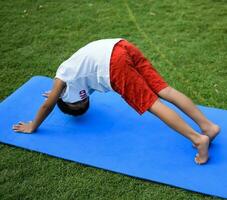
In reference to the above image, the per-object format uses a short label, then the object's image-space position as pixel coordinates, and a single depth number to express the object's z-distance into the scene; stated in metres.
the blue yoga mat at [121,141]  2.71
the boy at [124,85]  2.75
